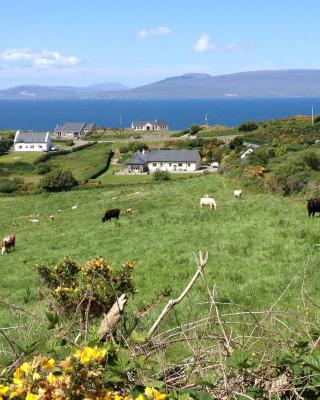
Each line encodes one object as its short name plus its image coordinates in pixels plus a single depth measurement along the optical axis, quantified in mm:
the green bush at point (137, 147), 126250
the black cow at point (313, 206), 27094
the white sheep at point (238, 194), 42081
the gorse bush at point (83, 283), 11500
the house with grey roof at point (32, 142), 146000
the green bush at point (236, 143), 94938
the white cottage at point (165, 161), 103875
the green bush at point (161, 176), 86688
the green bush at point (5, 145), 136500
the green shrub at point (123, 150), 123375
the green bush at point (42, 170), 97562
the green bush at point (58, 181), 75750
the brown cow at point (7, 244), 30059
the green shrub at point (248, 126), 117750
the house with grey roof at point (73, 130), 184500
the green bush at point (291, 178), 42938
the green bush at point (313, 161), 47438
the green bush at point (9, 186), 78375
